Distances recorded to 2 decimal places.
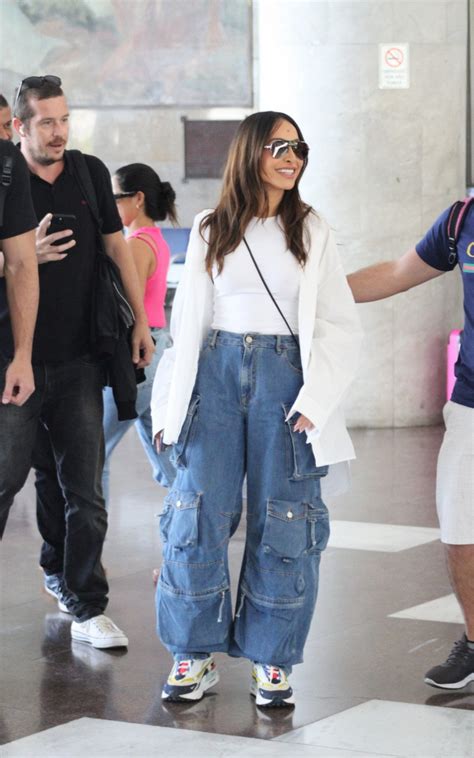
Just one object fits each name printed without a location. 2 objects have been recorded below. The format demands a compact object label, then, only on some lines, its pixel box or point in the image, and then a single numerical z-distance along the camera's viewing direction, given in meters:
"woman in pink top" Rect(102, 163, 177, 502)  6.34
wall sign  11.05
